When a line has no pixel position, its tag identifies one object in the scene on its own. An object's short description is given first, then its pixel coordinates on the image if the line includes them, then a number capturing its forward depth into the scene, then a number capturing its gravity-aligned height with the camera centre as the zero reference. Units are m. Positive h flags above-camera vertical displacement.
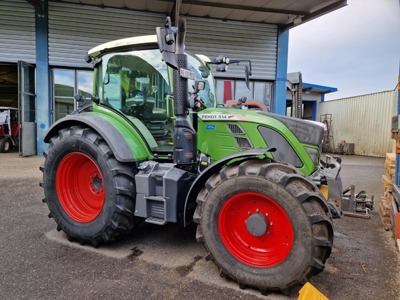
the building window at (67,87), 10.79 +1.44
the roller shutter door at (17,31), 10.09 +3.22
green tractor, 2.34 -0.40
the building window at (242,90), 11.82 +1.64
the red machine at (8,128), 12.24 -0.21
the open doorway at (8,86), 13.40 +2.20
